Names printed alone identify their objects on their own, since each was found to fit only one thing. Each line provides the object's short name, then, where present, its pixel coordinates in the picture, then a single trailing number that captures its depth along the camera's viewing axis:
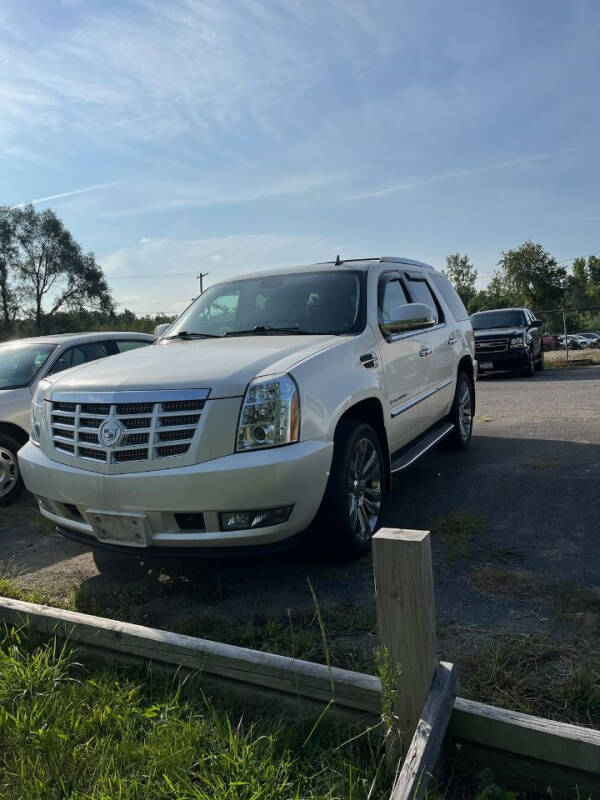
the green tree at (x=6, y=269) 53.78
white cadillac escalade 3.19
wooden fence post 1.86
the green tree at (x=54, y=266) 54.62
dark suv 15.76
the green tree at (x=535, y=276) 68.69
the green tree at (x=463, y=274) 84.25
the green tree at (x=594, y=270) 96.69
